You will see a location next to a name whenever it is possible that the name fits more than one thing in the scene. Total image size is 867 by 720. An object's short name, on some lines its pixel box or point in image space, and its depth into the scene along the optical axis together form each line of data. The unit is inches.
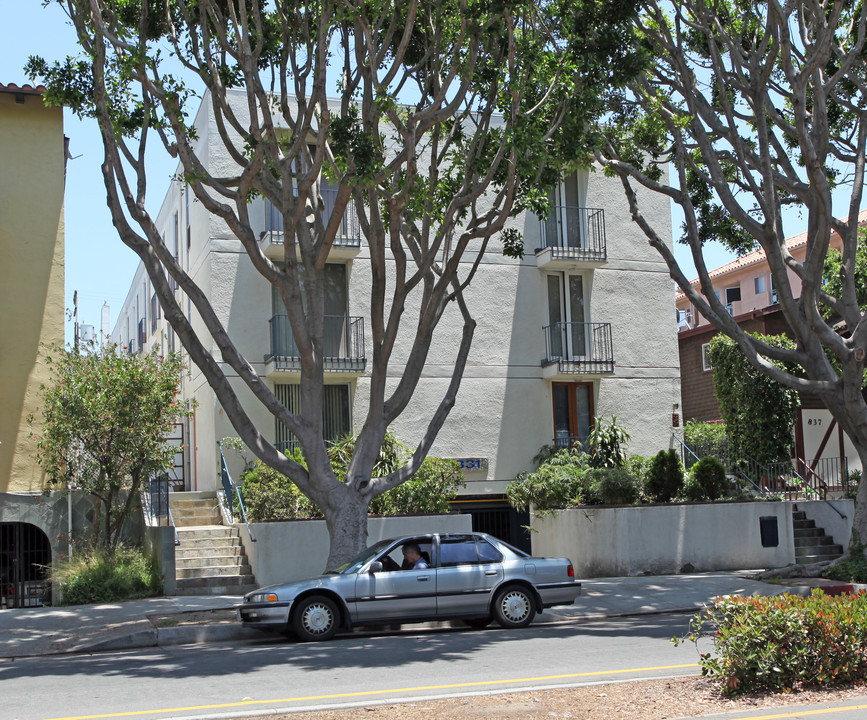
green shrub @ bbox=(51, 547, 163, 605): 672.7
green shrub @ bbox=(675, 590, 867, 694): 287.3
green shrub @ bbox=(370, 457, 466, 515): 766.5
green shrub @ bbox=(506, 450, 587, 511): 823.1
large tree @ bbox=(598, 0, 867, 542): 643.5
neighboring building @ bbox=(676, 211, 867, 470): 1109.7
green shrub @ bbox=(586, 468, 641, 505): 797.2
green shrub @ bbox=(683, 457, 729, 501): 842.8
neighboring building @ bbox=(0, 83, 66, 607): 730.8
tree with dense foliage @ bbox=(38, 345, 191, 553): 709.3
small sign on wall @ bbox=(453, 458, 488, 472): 936.9
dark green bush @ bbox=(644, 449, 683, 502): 838.5
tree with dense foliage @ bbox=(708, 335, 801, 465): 950.4
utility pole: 751.7
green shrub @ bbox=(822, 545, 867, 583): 657.6
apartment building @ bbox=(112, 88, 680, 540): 895.1
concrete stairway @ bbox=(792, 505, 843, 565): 826.2
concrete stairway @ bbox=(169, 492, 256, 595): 697.0
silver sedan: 492.7
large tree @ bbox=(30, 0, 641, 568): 552.4
